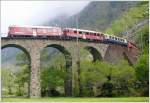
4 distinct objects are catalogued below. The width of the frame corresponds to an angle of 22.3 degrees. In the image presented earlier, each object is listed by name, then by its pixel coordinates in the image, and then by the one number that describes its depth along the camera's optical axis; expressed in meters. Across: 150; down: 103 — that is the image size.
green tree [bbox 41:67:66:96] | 32.50
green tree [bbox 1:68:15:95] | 44.41
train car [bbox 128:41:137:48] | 38.11
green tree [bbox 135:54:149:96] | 23.78
